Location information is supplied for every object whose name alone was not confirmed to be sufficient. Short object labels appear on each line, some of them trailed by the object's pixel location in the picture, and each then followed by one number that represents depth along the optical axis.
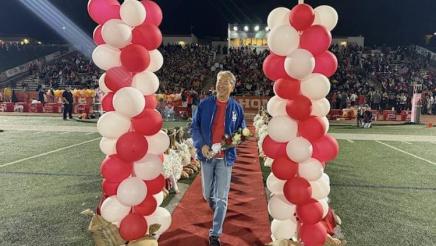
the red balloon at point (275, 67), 4.42
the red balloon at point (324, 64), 4.36
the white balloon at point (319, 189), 4.49
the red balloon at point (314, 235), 4.36
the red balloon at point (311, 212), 4.36
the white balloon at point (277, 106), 4.55
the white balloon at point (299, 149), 4.29
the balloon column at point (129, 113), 4.20
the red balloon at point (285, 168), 4.41
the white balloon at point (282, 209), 4.47
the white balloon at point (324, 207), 4.48
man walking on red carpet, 4.61
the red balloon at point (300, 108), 4.30
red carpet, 4.93
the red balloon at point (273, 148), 4.45
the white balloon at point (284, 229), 4.50
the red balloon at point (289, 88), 4.37
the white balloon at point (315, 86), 4.30
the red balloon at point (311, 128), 4.34
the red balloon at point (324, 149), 4.43
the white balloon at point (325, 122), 4.45
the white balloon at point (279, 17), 4.41
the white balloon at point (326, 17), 4.31
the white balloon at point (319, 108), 4.45
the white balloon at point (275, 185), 4.66
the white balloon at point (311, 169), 4.37
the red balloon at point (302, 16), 4.16
